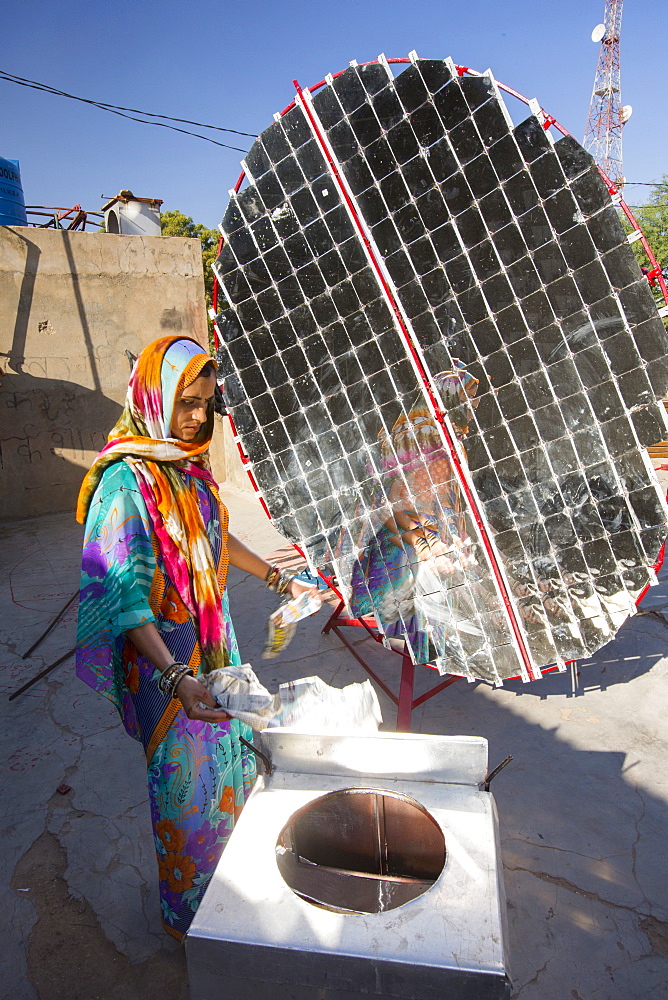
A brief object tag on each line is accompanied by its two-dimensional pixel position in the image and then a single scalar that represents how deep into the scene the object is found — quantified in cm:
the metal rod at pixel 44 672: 390
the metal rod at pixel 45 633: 459
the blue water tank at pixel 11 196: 862
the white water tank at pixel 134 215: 985
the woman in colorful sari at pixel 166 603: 176
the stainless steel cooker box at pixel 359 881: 97
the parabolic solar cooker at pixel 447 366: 237
